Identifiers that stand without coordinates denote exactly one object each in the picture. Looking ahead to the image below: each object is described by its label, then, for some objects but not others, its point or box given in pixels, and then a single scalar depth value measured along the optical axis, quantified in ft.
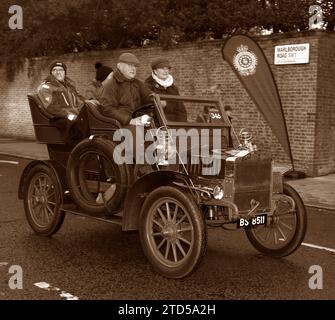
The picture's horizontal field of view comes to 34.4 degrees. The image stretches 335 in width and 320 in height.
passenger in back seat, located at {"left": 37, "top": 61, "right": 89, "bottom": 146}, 19.13
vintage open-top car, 15.66
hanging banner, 41.88
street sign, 39.86
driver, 18.37
